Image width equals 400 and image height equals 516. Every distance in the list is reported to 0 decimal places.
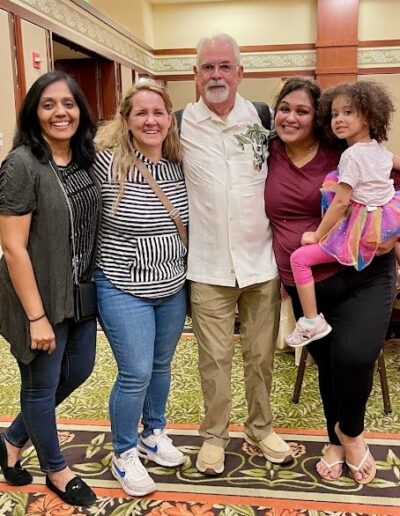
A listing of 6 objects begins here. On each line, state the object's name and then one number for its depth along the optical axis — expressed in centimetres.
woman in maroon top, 188
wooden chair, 263
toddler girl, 178
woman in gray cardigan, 161
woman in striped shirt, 184
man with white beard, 196
